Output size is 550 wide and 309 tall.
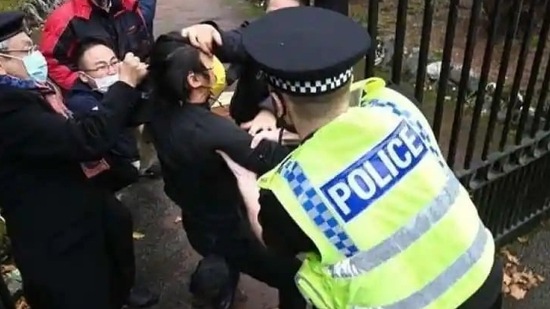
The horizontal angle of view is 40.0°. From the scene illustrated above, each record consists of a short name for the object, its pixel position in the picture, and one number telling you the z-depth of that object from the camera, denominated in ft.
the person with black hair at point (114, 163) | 11.80
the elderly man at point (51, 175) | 9.62
